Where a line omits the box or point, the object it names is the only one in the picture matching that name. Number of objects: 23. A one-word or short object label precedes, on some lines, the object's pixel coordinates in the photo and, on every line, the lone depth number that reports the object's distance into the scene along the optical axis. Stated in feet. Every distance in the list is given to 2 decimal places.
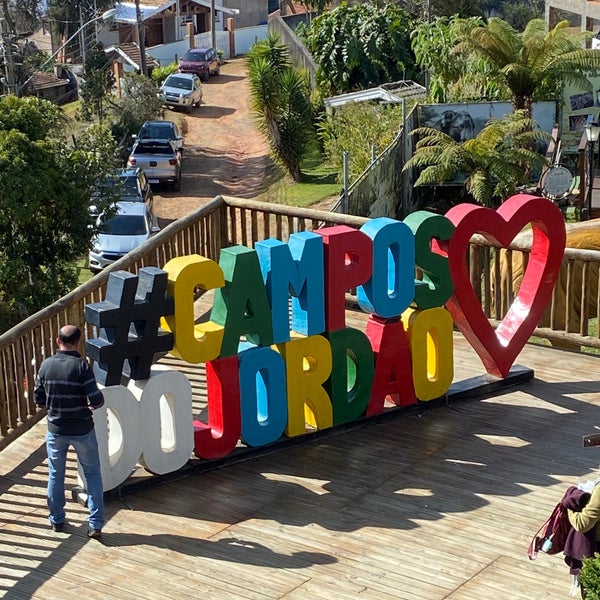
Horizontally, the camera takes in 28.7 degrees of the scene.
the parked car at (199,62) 185.47
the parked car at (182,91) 160.97
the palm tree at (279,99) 108.78
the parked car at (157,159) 120.88
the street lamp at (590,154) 68.74
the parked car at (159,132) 124.98
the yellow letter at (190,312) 28.35
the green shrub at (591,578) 19.31
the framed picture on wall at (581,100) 92.07
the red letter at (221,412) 29.32
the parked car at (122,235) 86.12
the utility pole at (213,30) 206.90
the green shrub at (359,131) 93.80
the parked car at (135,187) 96.58
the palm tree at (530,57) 88.12
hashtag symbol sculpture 27.20
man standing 25.58
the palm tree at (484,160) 80.89
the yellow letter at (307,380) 30.66
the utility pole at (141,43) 156.97
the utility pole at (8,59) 94.84
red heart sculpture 33.32
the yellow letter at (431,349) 32.83
